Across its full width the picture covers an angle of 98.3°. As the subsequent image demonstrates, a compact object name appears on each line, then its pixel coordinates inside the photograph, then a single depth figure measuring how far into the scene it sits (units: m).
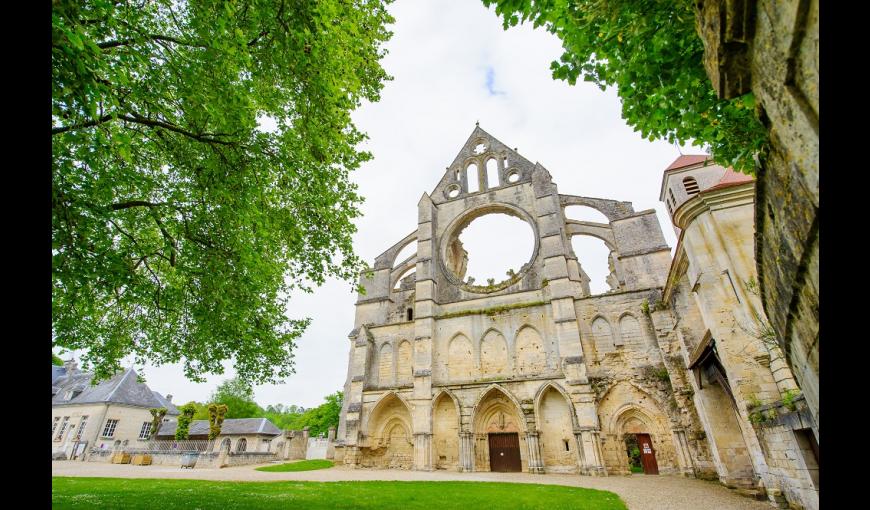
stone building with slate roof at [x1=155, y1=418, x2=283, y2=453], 31.75
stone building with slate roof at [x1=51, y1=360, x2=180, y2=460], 28.91
